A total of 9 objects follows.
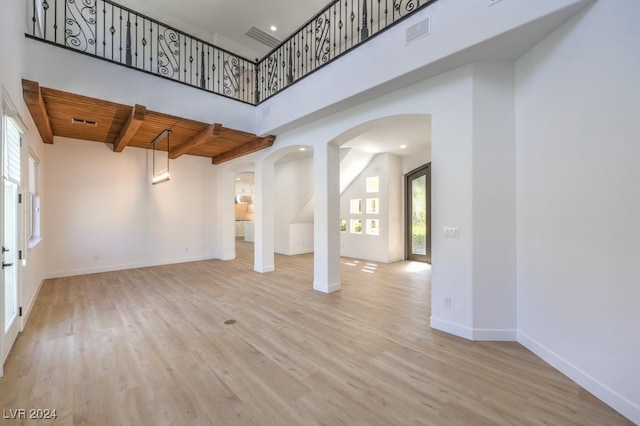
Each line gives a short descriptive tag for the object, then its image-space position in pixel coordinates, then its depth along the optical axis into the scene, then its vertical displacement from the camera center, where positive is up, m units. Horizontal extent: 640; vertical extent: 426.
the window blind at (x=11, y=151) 2.91 +0.75
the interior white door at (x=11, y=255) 3.07 -0.50
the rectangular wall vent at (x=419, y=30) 3.08 +2.15
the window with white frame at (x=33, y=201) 4.47 +0.23
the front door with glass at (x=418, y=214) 7.54 -0.06
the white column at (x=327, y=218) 4.84 -0.11
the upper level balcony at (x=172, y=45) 5.80 +4.05
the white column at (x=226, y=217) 8.06 -0.13
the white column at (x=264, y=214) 6.35 -0.03
